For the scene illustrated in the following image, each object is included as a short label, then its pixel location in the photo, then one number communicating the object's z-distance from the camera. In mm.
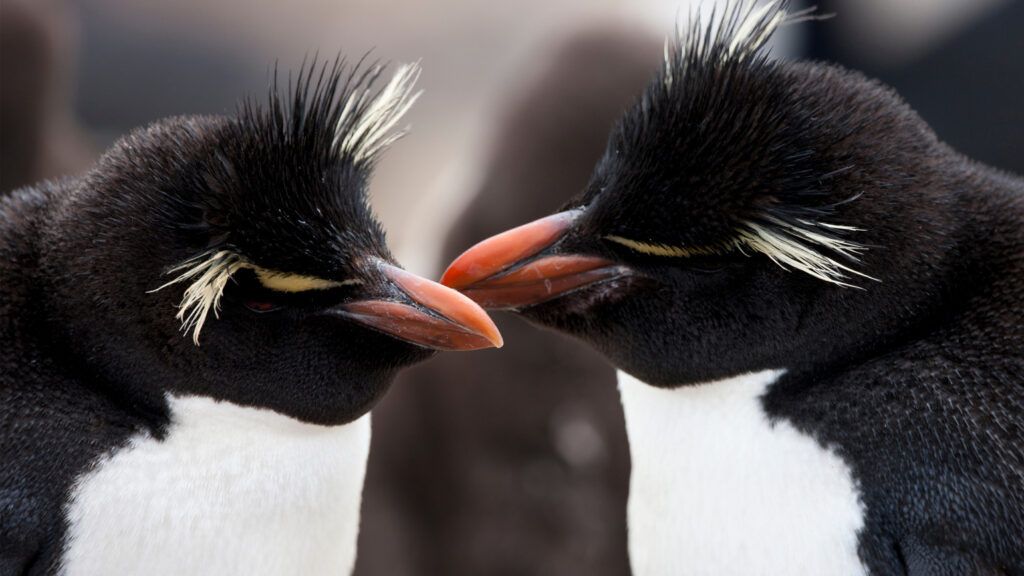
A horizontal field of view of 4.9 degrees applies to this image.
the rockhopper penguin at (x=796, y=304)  3274
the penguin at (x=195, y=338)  3278
